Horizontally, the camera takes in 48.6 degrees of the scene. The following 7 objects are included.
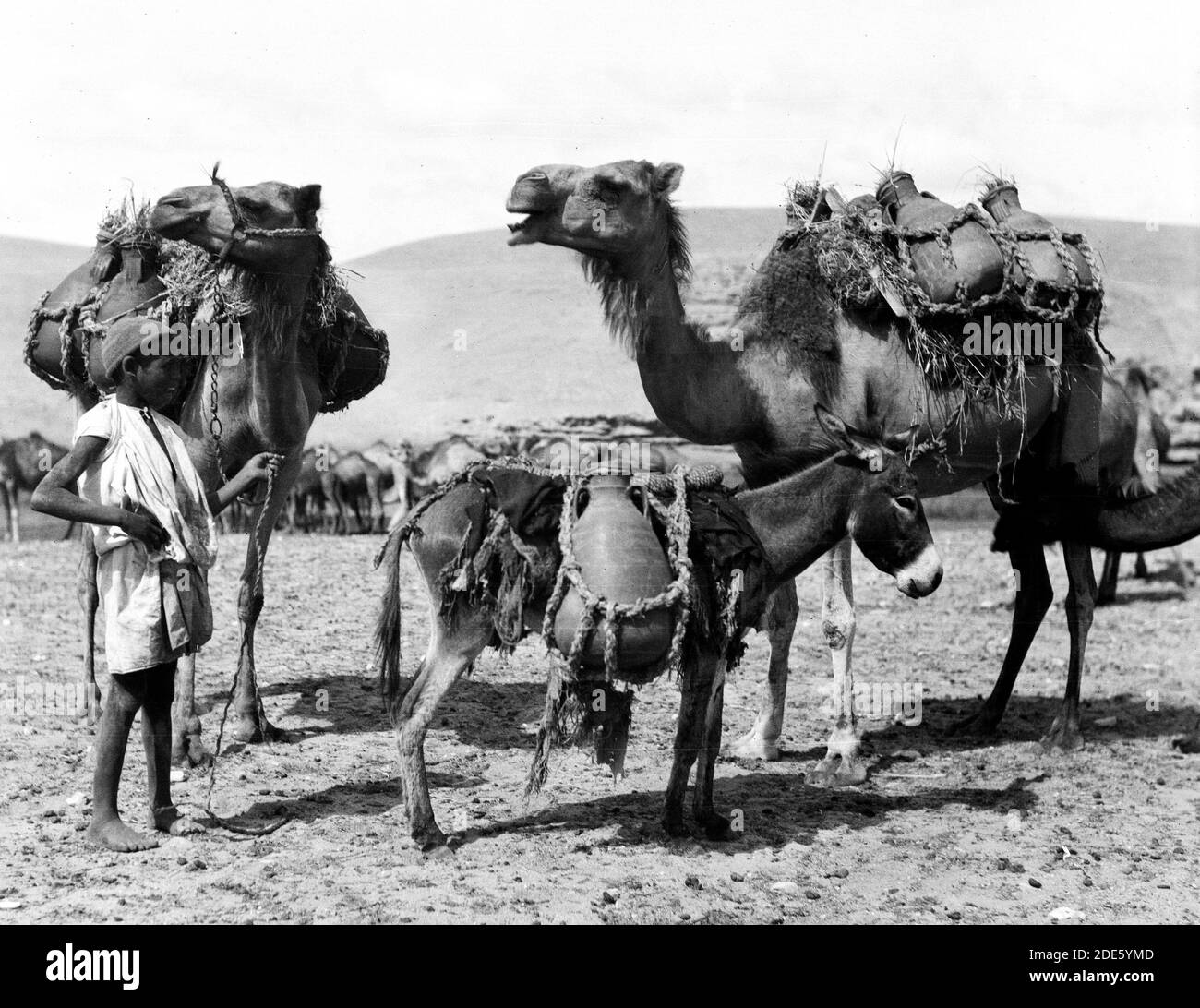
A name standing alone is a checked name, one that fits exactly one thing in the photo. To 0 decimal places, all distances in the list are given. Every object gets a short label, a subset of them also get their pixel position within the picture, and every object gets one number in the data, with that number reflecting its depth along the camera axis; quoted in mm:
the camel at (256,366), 7277
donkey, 6344
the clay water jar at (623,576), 6074
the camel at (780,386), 7043
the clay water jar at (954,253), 8117
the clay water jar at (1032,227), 8586
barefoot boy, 6035
